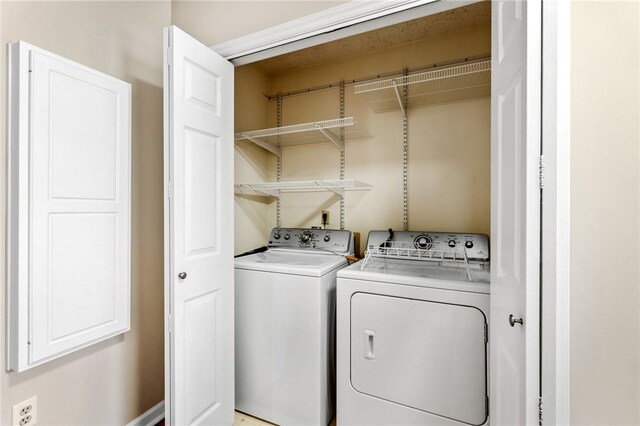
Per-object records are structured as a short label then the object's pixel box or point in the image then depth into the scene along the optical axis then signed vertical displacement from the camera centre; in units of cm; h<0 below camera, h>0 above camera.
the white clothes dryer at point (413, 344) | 138 -62
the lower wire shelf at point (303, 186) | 205 +20
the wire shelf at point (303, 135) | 203 +60
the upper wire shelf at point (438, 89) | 176 +80
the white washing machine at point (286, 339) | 169 -71
